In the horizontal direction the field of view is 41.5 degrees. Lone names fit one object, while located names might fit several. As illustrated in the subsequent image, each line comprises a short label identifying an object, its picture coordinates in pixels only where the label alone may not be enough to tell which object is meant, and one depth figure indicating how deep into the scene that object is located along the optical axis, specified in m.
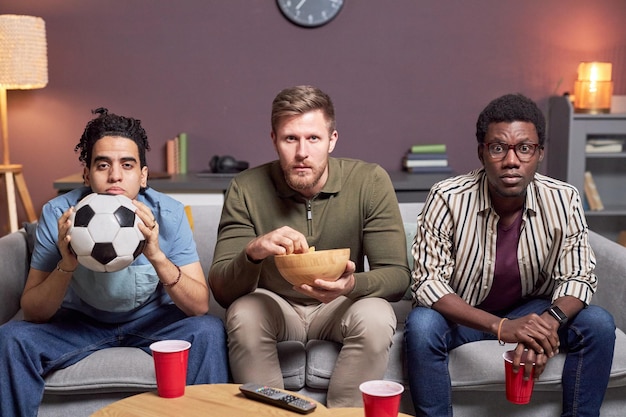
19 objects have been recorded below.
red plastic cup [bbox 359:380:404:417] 1.58
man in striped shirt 2.26
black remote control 1.74
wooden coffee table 1.74
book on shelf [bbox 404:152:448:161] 4.44
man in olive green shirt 2.22
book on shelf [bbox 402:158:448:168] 4.43
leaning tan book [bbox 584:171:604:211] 4.44
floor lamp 4.04
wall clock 4.46
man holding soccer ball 2.20
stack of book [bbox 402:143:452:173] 4.43
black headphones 4.24
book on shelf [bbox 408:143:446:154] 4.47
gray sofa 2.26
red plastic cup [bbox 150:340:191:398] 1.80
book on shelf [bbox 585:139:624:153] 4.39
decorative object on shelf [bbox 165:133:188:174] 4.46
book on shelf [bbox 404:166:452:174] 4.41
